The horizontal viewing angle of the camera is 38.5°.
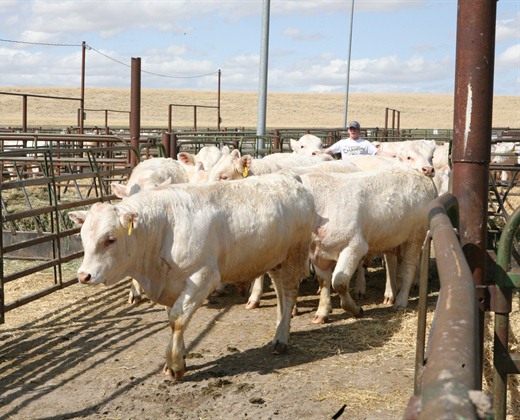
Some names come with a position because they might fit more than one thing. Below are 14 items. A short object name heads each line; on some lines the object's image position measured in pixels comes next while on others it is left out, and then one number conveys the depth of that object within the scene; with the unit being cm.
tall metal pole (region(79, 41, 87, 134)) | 1864
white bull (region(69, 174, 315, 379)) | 519
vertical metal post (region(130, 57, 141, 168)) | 1079
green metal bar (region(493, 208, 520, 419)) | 285
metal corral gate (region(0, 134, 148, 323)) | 673
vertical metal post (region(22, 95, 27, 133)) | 1475
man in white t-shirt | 1128
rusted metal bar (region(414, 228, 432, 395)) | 270
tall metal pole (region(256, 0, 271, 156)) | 1362
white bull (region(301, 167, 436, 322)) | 677
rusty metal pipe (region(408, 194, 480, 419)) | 101
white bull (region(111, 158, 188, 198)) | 809
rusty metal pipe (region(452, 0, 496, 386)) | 288
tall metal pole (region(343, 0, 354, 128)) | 3077
